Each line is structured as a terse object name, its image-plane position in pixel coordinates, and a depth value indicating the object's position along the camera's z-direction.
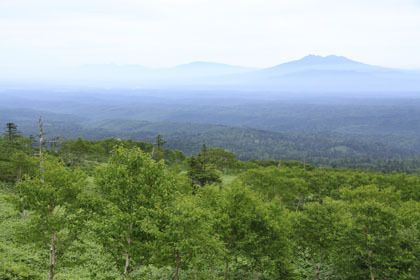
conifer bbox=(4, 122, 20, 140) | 72.88
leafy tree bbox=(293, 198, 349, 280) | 27.17
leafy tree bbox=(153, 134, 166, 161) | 77.64
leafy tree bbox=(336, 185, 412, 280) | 24.25
